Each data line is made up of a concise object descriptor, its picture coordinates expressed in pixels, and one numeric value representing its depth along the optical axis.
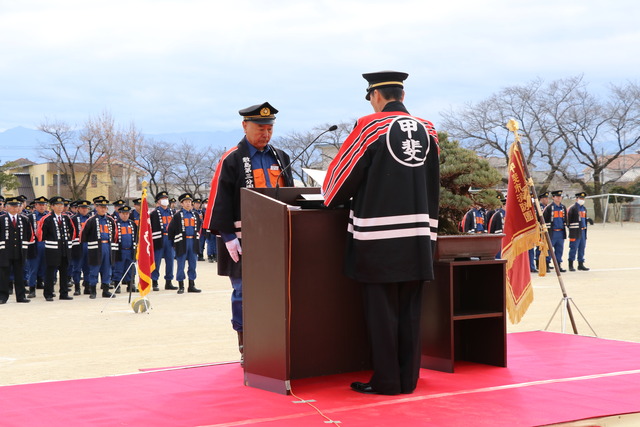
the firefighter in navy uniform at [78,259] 15.64
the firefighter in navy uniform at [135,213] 17.18
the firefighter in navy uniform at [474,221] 19.45
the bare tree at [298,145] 54.42
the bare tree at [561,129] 51.34
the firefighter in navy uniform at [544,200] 20.86
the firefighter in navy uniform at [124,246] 15.92
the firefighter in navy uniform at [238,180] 5.45
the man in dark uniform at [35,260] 15.19
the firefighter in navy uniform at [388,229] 4.70
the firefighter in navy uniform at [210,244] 23.08
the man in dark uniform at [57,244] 14.61
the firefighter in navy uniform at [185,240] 15.88
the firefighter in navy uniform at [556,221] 19.09
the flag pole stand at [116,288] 13.94
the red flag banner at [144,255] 12.36
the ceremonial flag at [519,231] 7.79
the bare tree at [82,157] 51.44
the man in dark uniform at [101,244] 15.30
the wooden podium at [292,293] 4.75
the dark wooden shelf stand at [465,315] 5.37
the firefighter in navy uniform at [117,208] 16.23
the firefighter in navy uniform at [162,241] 16.70
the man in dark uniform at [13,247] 13.65
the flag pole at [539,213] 7.71
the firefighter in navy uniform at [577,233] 19.08
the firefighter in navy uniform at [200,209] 22.24
